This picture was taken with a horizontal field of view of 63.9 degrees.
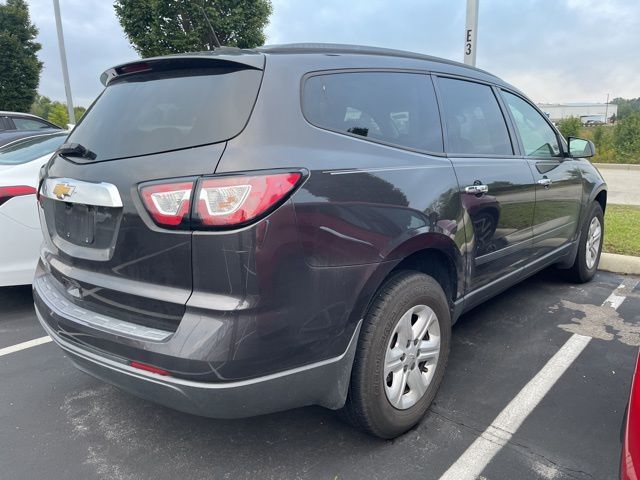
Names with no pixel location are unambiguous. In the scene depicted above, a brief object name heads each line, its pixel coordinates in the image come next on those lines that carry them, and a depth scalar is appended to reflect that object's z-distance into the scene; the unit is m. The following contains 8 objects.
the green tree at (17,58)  21.39
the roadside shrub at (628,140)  16.38
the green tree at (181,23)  13.19
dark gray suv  1.82
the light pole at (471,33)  6.18
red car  1.46
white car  3.81
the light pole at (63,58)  13.54
